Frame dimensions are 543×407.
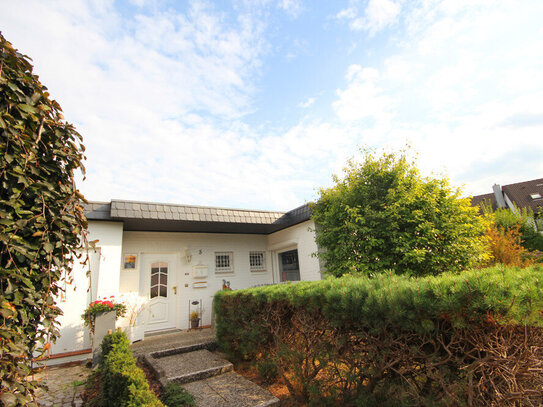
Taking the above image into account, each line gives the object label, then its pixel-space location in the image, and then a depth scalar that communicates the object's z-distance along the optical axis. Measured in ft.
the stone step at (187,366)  13.97
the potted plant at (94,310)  19.48
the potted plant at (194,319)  28.04
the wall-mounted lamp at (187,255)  29.53
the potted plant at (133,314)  23.34
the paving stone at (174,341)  18.92
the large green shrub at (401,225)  18.67
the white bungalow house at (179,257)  22.39
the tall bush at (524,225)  39.10
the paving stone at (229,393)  11.21
